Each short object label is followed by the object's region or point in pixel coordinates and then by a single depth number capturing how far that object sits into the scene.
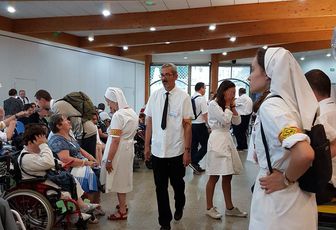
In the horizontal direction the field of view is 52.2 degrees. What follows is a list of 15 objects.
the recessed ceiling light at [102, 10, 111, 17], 7.44
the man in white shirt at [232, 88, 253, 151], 8.38
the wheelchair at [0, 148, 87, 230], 3.00
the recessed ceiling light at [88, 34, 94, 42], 10.73
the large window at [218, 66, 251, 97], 15.62
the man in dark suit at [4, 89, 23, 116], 7.69
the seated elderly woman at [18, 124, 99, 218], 3.04
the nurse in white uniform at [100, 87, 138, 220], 3.54
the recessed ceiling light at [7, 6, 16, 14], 7.49
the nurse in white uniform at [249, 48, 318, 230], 1.39
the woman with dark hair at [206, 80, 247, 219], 3.54
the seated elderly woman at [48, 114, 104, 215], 3.41
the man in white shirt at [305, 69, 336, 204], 2.36
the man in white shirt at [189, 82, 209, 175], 6.07
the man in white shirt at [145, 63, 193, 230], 3.17
